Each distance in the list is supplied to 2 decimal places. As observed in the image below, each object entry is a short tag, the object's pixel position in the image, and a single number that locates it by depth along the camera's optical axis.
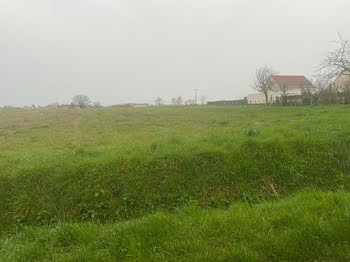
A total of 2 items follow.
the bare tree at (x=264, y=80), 34.98
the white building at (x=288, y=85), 46.16
